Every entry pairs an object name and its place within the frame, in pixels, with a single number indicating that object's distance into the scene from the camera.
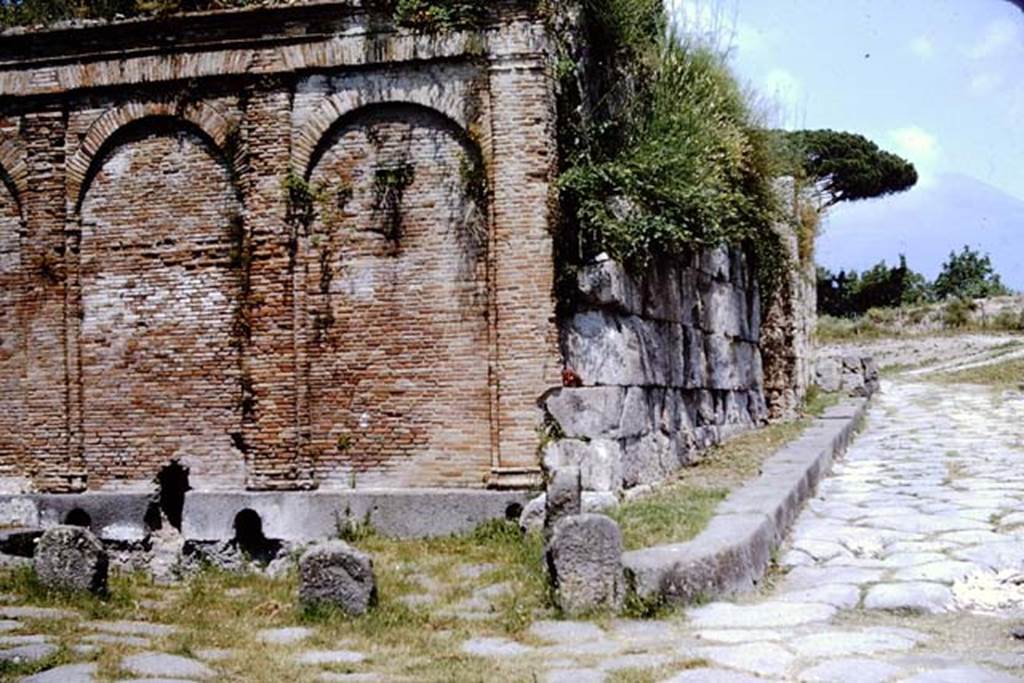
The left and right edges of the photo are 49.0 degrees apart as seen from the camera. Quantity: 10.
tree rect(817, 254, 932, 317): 44.62
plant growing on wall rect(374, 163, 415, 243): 10.48
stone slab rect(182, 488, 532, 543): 9.83
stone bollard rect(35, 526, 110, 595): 7.73
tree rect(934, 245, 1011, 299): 47.59
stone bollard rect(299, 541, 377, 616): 6.74
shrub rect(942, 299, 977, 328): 35.62
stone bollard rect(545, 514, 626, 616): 6.32
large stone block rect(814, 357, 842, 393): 22.02
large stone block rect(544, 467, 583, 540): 7.89
